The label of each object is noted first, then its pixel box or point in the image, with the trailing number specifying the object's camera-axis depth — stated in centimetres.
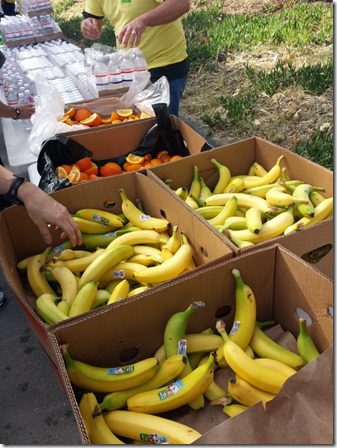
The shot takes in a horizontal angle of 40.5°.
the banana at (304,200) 195
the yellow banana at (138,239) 204
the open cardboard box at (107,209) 178
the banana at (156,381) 139
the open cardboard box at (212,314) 136
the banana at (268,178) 233
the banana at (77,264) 196
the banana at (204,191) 233
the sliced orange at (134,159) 270
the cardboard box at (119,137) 269
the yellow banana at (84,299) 167
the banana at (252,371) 136
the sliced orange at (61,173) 246
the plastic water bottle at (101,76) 344
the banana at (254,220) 185
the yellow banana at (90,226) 212
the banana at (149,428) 126
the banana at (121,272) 186
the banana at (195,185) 237
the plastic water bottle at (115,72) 344
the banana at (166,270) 176
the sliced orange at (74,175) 245
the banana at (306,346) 146
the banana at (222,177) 240
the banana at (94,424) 129
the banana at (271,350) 147
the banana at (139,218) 210
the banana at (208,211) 212
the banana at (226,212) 204
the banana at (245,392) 137
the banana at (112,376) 139
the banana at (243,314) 154
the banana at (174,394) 136
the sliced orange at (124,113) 313
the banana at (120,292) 170
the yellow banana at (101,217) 217
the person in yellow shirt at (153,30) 283
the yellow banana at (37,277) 189
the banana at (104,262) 184
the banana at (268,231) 187
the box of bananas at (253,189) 191
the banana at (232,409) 139
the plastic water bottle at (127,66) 329
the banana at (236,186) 232
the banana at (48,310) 161
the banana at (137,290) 176
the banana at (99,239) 214
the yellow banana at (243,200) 209
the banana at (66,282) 178
